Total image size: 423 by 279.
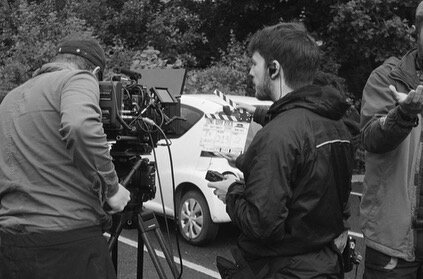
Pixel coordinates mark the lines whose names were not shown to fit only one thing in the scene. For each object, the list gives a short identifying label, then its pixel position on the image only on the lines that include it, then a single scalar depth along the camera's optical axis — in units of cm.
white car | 554
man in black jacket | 192
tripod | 306
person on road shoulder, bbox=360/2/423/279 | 243
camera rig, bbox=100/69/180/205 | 273
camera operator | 243
